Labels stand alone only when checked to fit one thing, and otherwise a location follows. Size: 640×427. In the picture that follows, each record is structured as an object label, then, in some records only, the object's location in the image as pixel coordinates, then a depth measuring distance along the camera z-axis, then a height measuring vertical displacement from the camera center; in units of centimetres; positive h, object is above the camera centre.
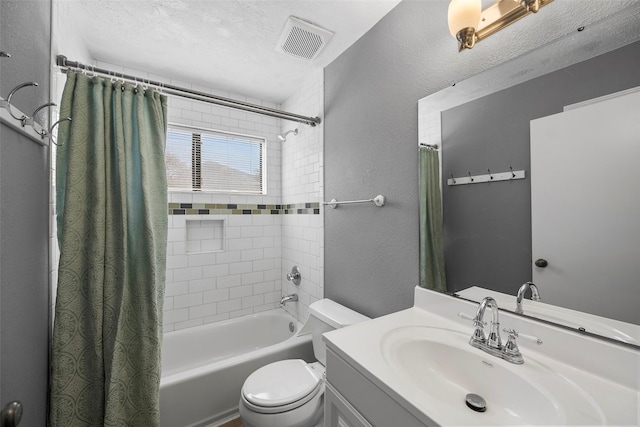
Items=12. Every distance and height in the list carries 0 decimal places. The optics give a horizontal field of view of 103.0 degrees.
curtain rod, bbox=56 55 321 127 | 126 +77
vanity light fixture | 92 +74
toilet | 122 -90
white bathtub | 149 -106
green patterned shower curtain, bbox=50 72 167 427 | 115 -23
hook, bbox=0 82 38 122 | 73 +33
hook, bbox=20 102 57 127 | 86 +34
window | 226 +54
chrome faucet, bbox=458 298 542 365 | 78 -40
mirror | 74 +29
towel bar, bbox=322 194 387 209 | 148 +10
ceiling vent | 153 +115
